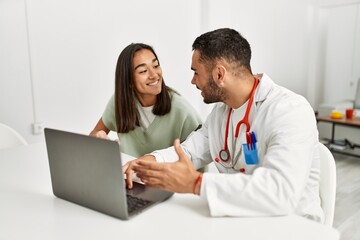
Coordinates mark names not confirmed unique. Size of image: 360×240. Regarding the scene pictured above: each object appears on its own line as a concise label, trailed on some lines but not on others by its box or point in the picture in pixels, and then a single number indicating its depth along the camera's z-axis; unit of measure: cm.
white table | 80
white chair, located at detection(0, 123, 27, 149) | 190
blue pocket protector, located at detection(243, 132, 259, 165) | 111
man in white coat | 88
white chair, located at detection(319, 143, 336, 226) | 111
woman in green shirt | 183
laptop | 84
